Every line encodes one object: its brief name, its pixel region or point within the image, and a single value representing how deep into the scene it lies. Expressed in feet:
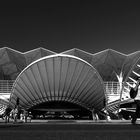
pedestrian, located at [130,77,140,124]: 26.08
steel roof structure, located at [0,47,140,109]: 127.65
